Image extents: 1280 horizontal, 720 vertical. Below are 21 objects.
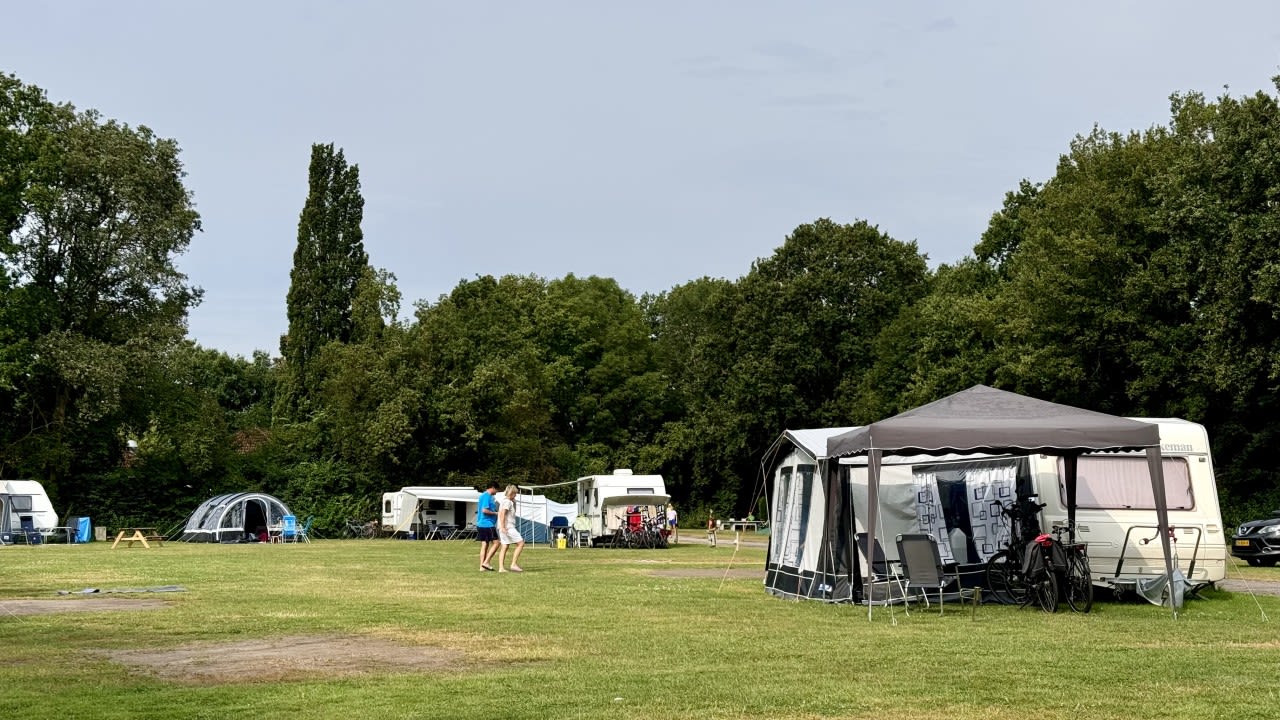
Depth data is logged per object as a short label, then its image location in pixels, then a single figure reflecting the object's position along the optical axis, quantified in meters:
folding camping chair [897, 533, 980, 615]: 14.77
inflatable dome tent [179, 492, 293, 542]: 43.62
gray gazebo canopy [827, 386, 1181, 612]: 14.24
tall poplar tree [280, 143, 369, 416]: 56.34
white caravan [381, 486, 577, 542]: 45.66
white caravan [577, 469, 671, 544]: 36.91
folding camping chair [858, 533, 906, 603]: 15.33
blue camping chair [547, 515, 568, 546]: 40.01
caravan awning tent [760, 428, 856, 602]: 15.98
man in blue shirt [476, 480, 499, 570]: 23.45
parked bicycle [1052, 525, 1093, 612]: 14.61
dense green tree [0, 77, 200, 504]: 42.16
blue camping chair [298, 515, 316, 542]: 44.20
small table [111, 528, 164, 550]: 36.84
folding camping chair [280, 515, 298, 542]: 43.41
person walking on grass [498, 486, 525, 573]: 22.34
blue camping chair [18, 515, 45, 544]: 40.47
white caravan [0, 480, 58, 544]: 40.47
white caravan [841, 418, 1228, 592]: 16.44
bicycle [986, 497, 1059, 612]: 14.59
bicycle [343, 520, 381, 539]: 48.50
